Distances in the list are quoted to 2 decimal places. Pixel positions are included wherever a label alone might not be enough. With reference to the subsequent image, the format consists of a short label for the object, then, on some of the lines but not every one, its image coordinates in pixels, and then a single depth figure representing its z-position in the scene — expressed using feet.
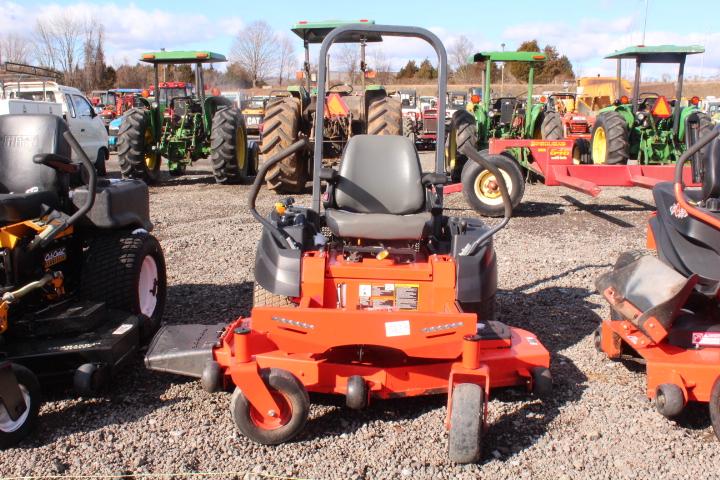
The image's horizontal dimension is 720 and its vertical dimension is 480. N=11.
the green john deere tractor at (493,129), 27.07
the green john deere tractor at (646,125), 33.91
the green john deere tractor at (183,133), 35.17
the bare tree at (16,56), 132.77
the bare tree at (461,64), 148.05
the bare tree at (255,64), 165.68
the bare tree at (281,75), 165.68
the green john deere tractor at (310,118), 30.55
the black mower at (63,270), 10.52
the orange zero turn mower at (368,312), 9.50
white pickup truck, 38.34
